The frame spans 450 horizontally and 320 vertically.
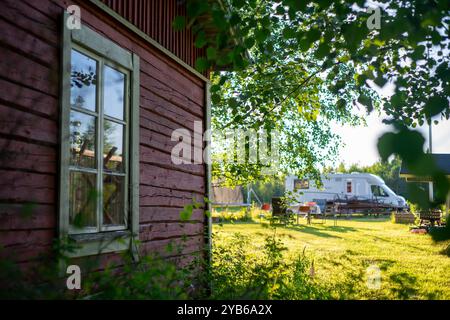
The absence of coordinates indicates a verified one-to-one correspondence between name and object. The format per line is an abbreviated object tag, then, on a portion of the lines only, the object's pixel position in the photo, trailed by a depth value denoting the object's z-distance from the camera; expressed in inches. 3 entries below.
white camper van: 1284.4
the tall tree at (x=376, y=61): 73.3
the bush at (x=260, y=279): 174.9
